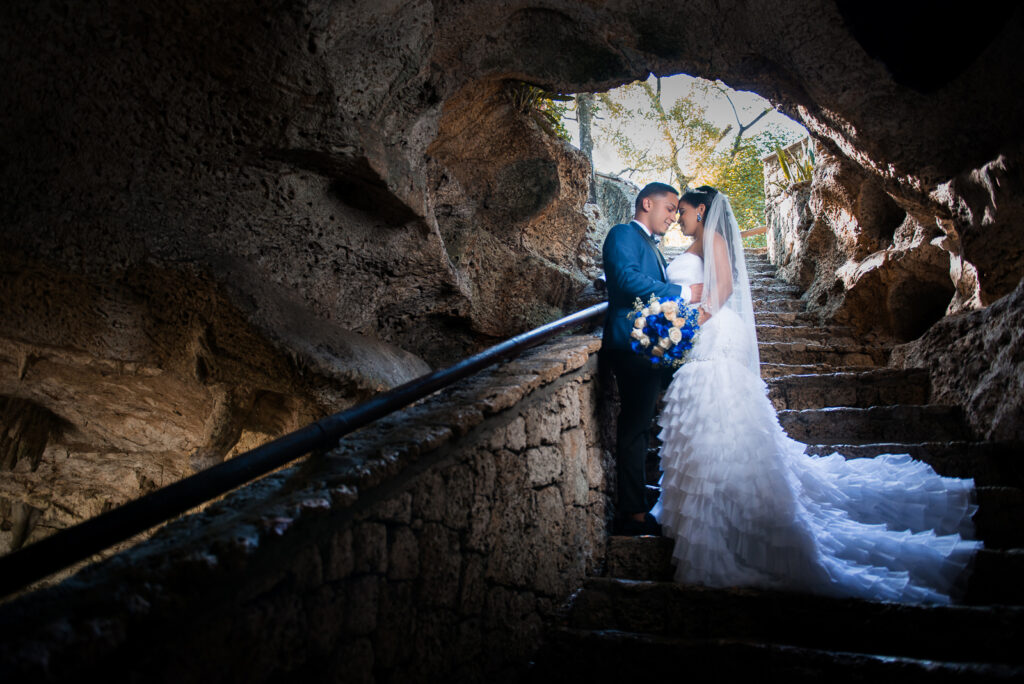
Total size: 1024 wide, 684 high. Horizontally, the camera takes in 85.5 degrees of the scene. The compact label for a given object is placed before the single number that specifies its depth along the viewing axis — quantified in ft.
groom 8.87
